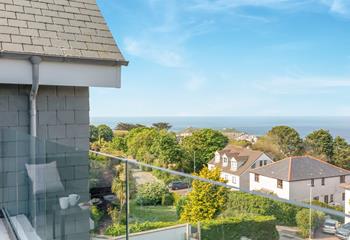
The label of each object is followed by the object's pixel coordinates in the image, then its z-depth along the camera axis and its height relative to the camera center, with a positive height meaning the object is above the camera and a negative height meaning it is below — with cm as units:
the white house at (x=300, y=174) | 2170 -406
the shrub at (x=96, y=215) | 248 -70
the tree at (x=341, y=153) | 3450 -362
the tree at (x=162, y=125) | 4707 -120
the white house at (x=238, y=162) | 3108 -419
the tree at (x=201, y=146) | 3500 -308
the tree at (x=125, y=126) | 4481 -125
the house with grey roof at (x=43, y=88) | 298 +30
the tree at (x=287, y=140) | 3784 -263
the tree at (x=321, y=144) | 3584 -292
